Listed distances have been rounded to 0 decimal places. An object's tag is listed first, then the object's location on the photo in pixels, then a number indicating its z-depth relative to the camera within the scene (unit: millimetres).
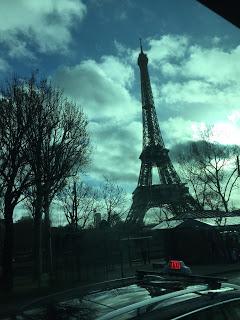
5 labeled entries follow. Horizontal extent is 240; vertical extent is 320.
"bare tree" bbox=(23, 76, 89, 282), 12489
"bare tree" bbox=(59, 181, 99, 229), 25209
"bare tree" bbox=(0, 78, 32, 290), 12190
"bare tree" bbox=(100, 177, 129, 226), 29676
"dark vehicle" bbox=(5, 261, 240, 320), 1624
